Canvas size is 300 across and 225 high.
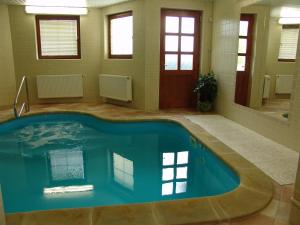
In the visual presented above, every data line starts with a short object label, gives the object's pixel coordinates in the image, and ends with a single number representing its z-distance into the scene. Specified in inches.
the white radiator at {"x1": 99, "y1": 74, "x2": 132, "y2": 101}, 215.6
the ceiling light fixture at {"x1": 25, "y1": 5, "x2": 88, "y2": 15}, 215.2
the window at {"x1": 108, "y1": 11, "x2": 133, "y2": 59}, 216.7
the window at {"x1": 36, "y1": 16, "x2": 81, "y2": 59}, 228.1
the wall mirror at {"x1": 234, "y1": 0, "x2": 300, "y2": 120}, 130.3
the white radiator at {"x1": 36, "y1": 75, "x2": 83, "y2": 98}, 228.5
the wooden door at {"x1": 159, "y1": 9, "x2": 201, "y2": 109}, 206.8
